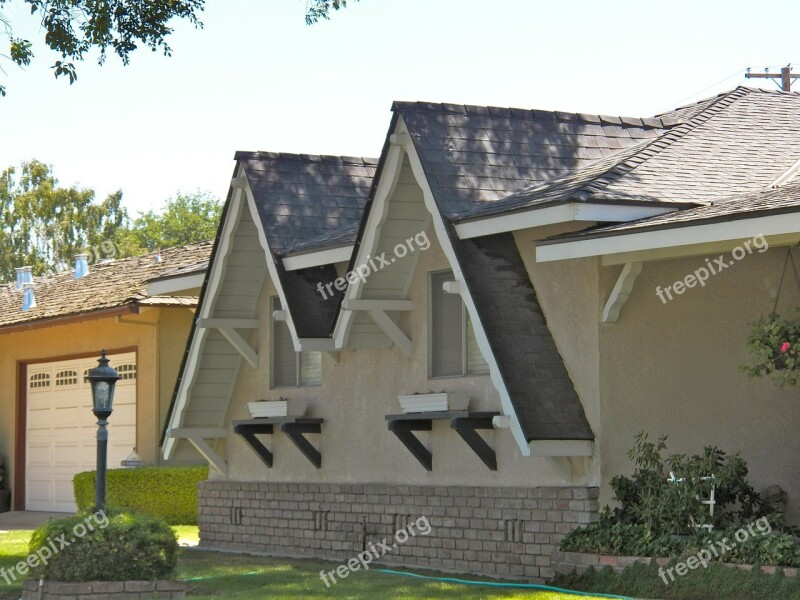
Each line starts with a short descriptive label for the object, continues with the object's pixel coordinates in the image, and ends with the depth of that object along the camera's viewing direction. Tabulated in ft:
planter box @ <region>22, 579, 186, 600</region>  38.65
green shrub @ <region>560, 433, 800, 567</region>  39.68
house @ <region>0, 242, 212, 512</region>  78.95
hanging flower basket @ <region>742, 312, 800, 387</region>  38.63
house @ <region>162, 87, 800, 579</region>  43.06
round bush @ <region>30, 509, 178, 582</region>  39.17
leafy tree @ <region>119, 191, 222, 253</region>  235.20
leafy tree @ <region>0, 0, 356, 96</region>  49.78
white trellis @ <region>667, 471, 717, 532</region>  39.70
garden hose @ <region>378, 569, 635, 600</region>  41.19
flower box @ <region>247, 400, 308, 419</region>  57.72
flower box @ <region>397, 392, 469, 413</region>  48.65
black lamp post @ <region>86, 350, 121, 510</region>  43.24
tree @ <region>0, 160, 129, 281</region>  183.73
